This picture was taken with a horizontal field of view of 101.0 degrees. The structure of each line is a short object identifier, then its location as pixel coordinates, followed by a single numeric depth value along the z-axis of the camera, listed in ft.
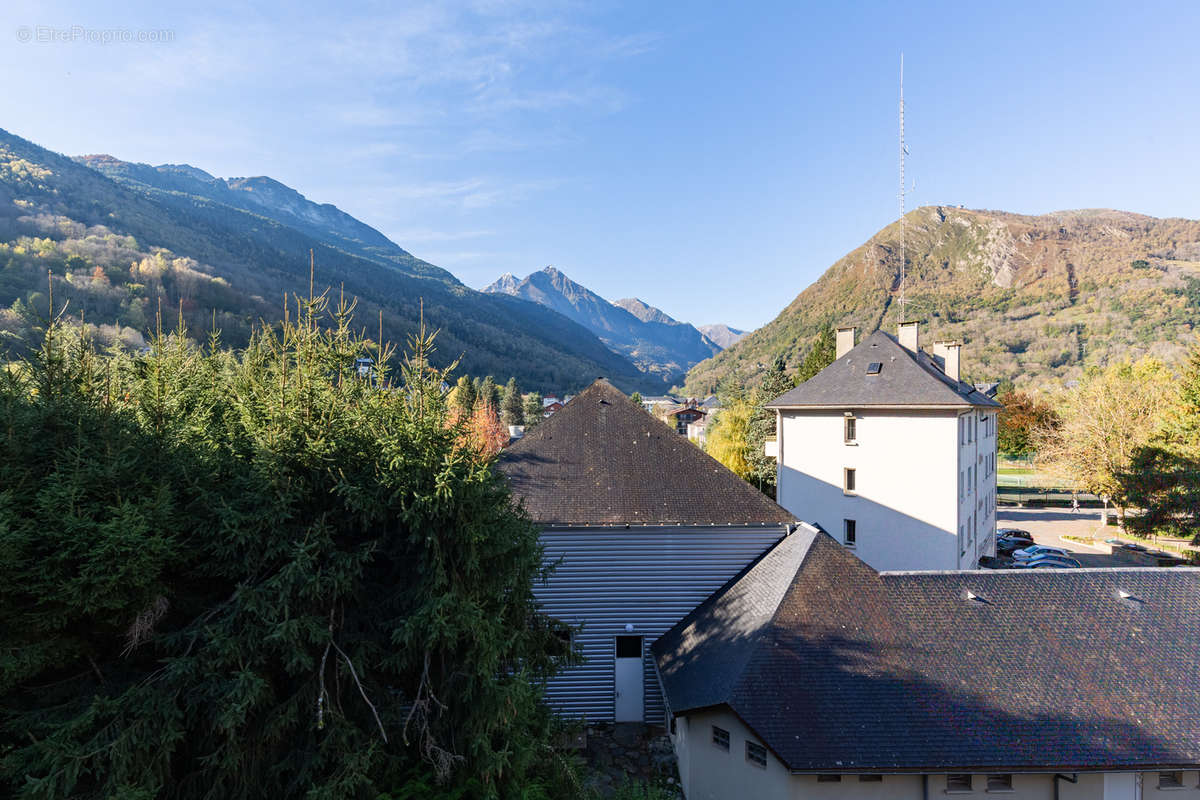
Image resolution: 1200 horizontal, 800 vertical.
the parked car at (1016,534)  106.52
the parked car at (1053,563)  87.81
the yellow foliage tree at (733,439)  118.83
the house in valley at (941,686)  31.45
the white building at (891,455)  67.15
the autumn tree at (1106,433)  107.14
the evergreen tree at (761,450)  116.78
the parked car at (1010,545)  102.81
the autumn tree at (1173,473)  84.38
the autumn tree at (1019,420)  178.41
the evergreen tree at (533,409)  244.63
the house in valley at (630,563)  45.50
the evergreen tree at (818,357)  132.05
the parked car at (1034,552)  91.71
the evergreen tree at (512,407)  238.07
